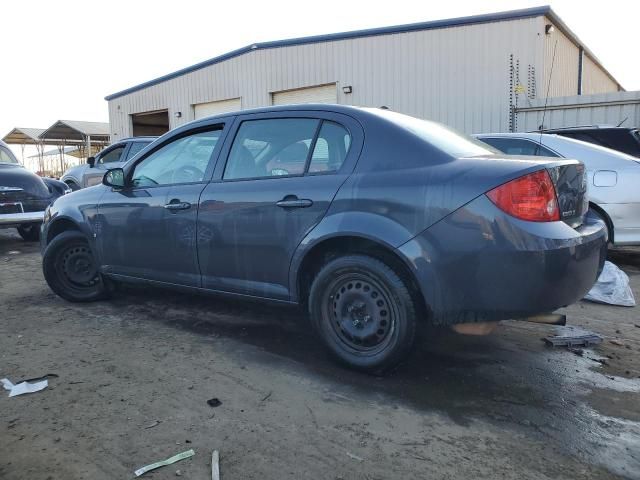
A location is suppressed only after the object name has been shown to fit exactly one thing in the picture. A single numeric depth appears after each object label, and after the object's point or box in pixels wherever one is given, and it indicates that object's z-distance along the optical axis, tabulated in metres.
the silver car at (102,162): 10.74
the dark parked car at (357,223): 2.64
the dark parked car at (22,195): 7.75
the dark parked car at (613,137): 6.53
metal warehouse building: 12.05
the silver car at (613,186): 5.56
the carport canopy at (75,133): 26.66
